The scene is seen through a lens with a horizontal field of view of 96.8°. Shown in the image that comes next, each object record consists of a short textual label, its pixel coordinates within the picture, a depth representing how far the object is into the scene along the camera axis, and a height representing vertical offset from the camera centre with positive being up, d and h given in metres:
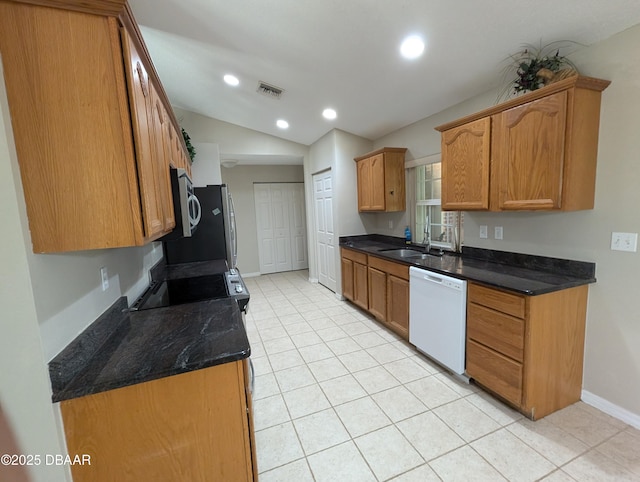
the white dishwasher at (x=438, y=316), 2.22 -0.93
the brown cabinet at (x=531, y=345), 1.82 -0.97
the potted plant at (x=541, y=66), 1.91 +0.93
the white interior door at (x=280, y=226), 6.14 -0.28
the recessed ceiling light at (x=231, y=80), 3.08 +1.50
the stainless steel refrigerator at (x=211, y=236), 3.30 -0.23
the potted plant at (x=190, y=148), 3.91 +0.98
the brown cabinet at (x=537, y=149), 1.78 +0.37
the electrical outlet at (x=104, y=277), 1.45 -0.29
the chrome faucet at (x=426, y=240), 3.32 -0.39
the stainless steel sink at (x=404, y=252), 3.38 -0.54
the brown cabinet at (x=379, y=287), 2.94 -0.93
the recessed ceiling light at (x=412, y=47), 2.09 +1.22
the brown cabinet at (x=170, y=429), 1.00 -0.79
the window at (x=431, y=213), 3.11 -0.07
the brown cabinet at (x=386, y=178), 3.55 +0.39
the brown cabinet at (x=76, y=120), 0.88 +0.34
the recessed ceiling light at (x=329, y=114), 3.56 +1.25
